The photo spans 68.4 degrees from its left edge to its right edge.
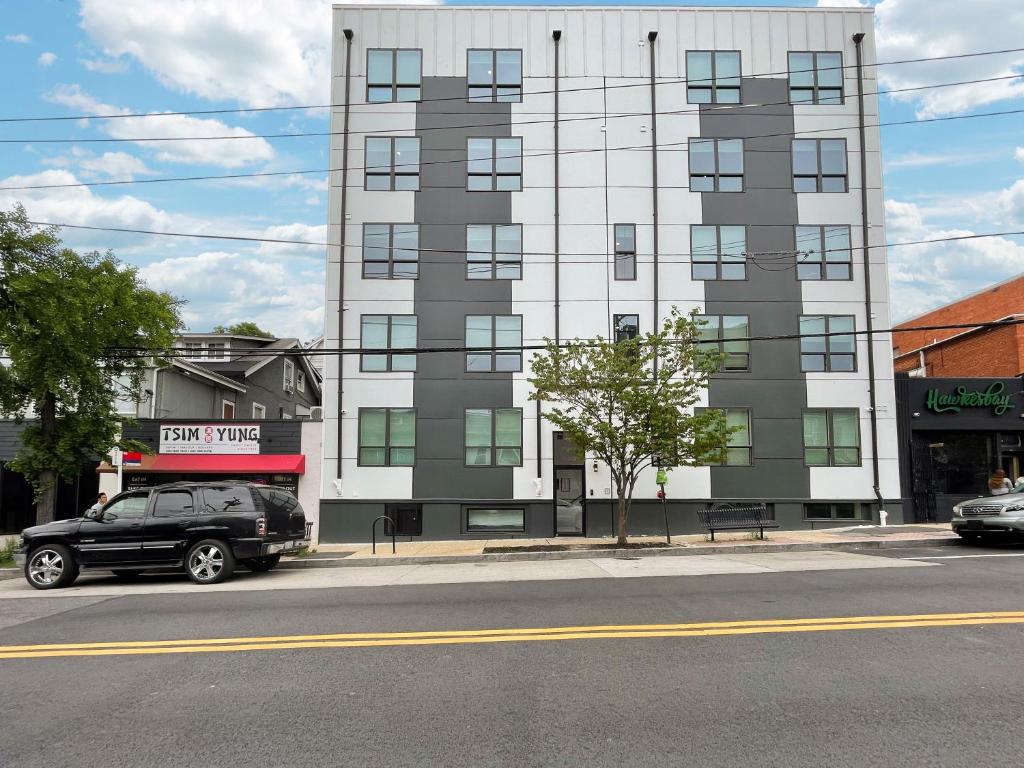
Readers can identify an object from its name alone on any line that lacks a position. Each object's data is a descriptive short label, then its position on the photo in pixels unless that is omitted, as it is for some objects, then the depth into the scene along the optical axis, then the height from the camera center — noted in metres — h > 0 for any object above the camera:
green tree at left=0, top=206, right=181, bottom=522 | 16.28 +2.64
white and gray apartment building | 22.05 +6.45
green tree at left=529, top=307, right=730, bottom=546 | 17.00 +1.36
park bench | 17.98 -1.45
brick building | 24.36 +4.20
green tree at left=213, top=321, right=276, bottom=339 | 54.69 +9.85
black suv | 13.10 -1.37
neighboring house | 23.75 +2.72
